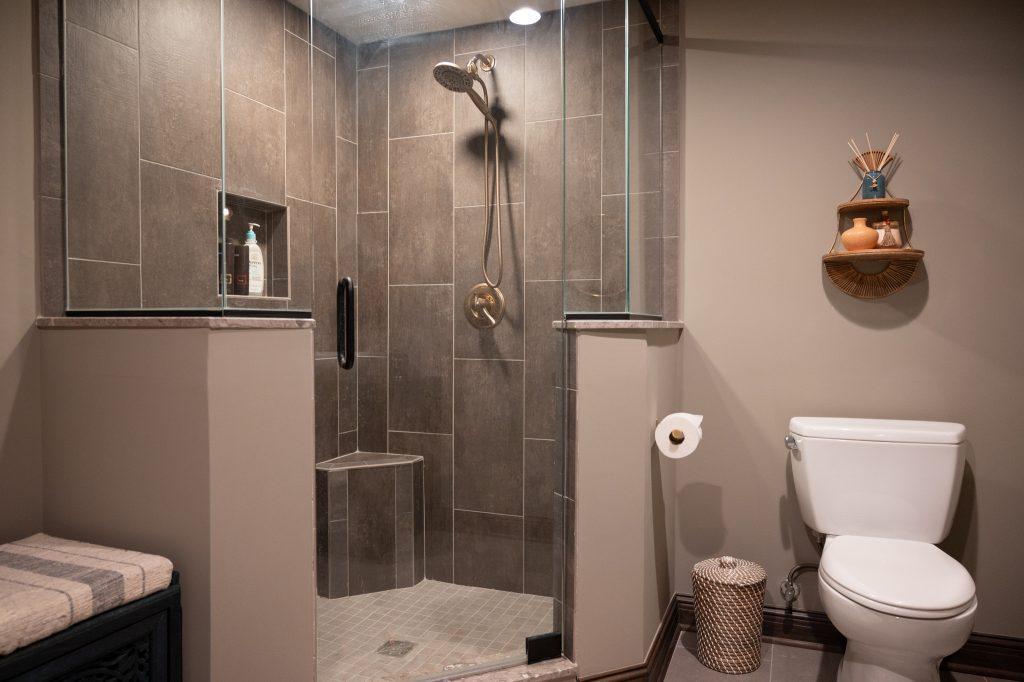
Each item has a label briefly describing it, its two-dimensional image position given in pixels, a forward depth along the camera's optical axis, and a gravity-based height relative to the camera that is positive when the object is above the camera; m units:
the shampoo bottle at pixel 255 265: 1.54 +0.16
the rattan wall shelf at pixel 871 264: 2.15 +0.23
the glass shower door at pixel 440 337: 1.97 -0.02
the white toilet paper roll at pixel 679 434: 2.05 -0.33
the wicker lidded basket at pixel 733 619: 2.15 -0.96
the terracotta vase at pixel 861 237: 2.16 +0.31
